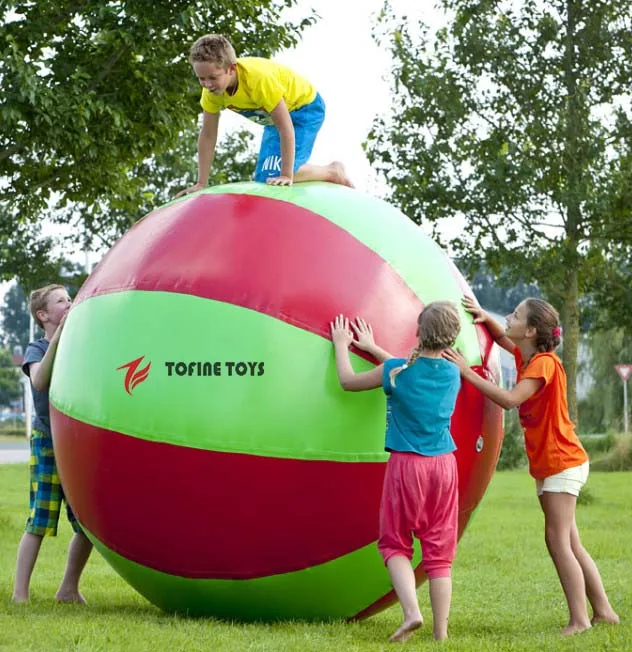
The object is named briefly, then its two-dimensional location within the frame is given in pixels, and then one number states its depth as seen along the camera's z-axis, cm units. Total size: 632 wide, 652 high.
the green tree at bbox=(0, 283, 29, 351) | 8906
